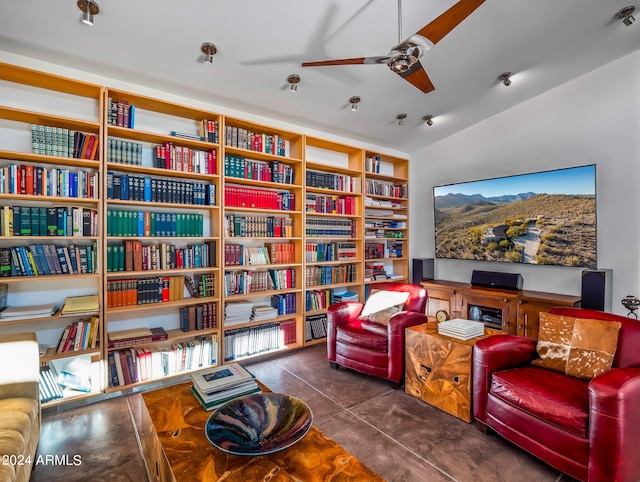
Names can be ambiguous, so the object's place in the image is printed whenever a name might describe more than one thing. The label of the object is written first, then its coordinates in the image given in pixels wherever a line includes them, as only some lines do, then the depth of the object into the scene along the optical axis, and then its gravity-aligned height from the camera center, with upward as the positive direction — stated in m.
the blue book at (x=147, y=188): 2.90 +0.48
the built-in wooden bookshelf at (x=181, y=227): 2.60 +0.16
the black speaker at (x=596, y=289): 3.08 -0.45
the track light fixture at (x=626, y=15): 2.53 +1.80
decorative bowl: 1.43 -0.87
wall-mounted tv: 3.37 +0.27
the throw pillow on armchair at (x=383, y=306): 3.19 -0.64
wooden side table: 2.34 -0.97
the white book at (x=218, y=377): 1.89 -0.82
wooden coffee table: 1.30 -0.92
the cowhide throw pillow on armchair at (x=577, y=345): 1.97 -0.66
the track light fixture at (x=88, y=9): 1.97 +1.47
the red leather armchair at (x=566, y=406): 1.60 -0.90
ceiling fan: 1.60 +1.11
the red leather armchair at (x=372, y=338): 2.83 -0.87
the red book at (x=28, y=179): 2.41 +0.47
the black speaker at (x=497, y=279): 3.74 -0.45
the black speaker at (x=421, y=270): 4.64 -0.40
